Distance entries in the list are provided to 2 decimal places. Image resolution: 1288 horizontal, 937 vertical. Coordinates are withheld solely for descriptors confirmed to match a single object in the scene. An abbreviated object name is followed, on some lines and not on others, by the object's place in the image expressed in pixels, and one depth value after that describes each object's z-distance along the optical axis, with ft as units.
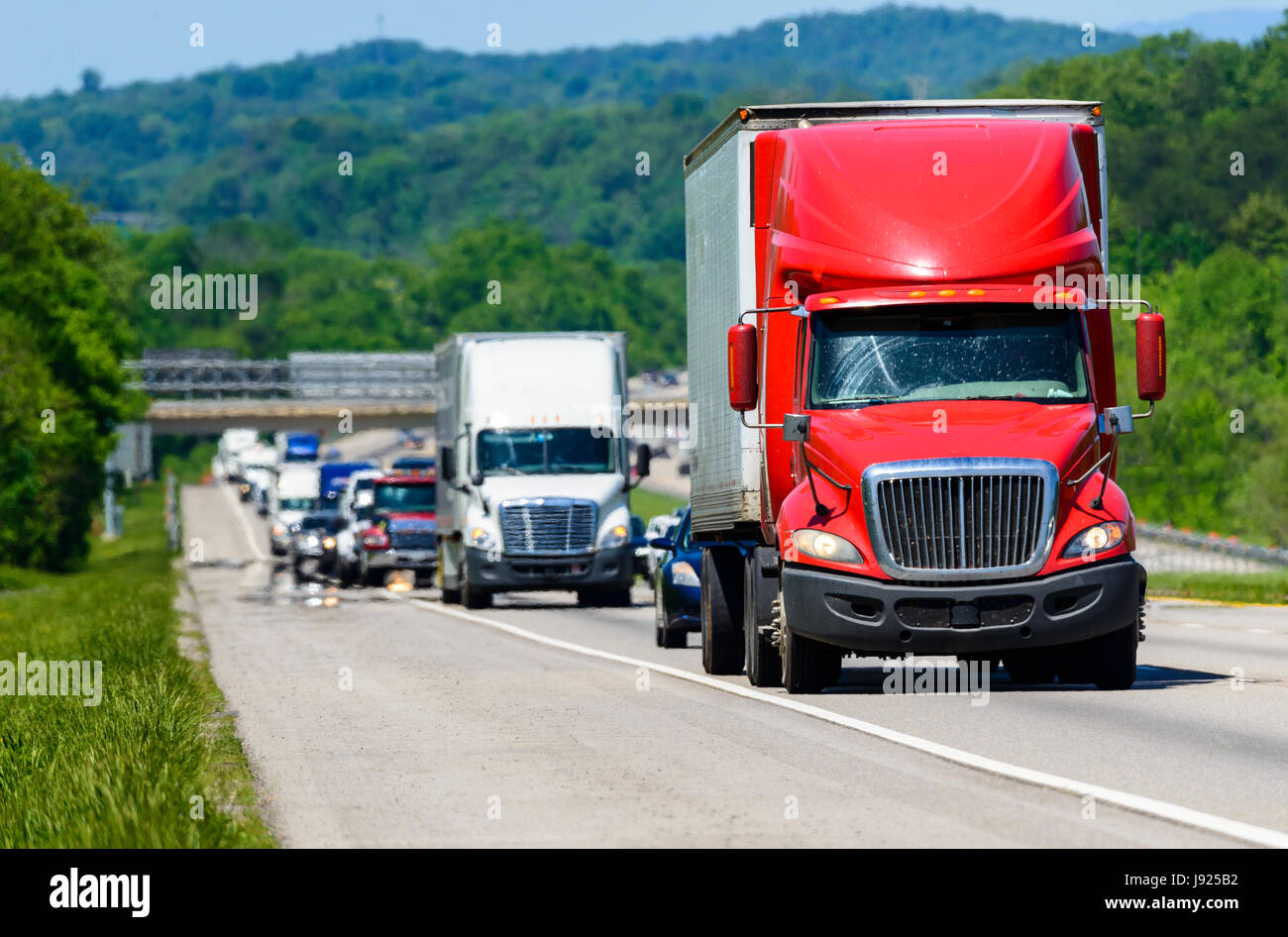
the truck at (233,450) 452.76
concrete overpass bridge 377.71
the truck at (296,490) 261.44
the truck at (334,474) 239.71
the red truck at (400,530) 150.51
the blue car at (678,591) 77.10
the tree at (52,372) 216.95
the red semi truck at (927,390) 49.24
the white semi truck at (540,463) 112.88
